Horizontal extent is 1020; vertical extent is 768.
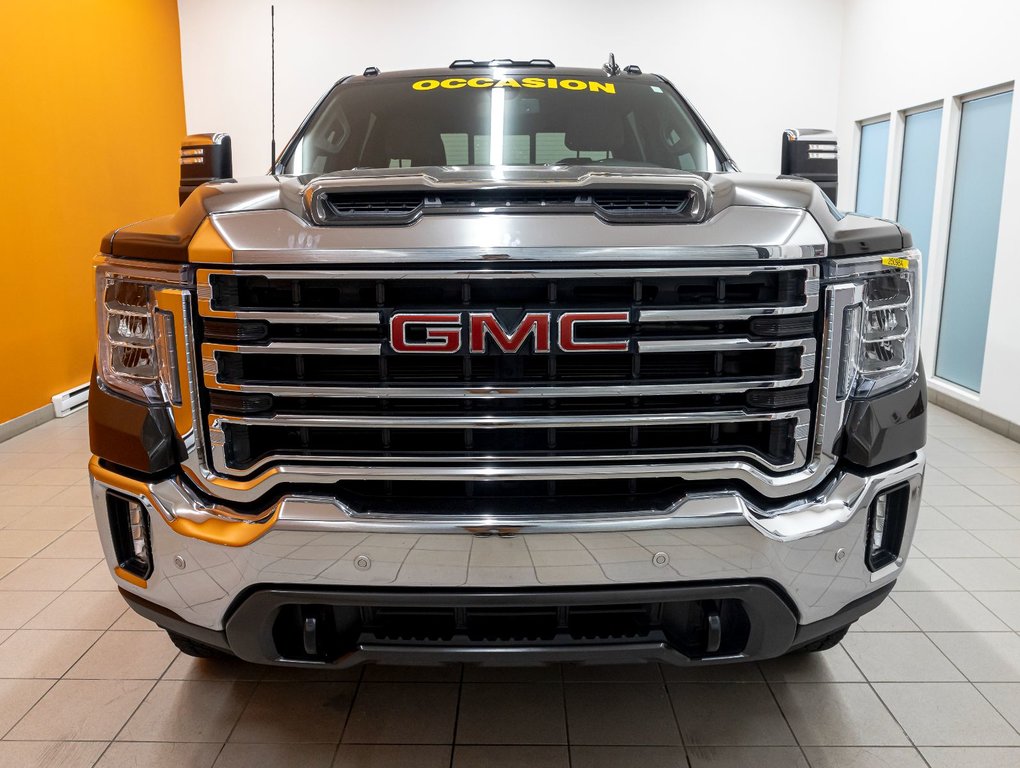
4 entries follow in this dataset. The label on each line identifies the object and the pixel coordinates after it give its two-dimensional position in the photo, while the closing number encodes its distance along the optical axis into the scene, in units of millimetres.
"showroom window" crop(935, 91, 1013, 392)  5172
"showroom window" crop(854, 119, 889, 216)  6891
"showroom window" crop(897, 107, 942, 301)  6000
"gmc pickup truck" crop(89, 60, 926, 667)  1515
